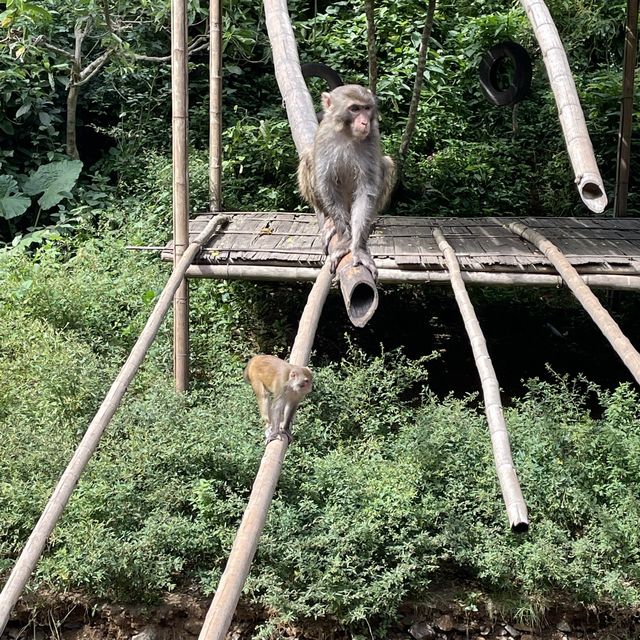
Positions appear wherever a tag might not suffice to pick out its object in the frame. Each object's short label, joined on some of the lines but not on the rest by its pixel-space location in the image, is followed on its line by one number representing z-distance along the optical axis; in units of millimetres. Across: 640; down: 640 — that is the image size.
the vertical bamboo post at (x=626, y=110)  7836
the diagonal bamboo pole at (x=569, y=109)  2783
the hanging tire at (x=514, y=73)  9406
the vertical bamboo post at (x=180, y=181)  6410
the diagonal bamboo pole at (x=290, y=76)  4395
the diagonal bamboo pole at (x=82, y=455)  3461
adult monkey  4375
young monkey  3789
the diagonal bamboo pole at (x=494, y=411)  3213
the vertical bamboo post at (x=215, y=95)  7574
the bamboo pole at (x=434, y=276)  6258
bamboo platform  6340
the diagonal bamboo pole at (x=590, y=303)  4238
